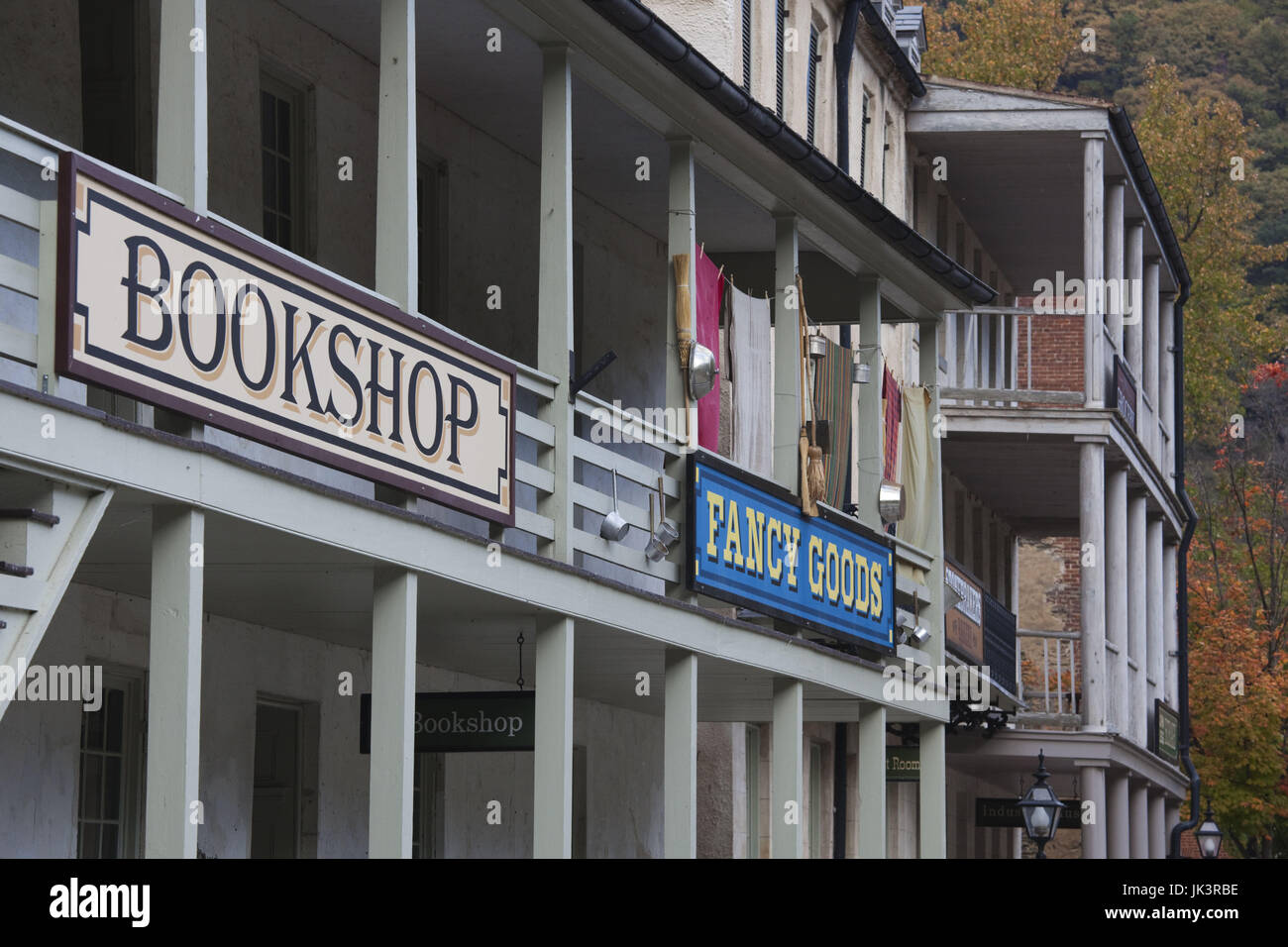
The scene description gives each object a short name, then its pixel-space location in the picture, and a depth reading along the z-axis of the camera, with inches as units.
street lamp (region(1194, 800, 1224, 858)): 1116.5
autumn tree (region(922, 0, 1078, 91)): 1957.4
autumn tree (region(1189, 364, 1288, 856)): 1536.7
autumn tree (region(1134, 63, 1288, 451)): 2057.1
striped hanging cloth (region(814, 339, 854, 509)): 685.3
